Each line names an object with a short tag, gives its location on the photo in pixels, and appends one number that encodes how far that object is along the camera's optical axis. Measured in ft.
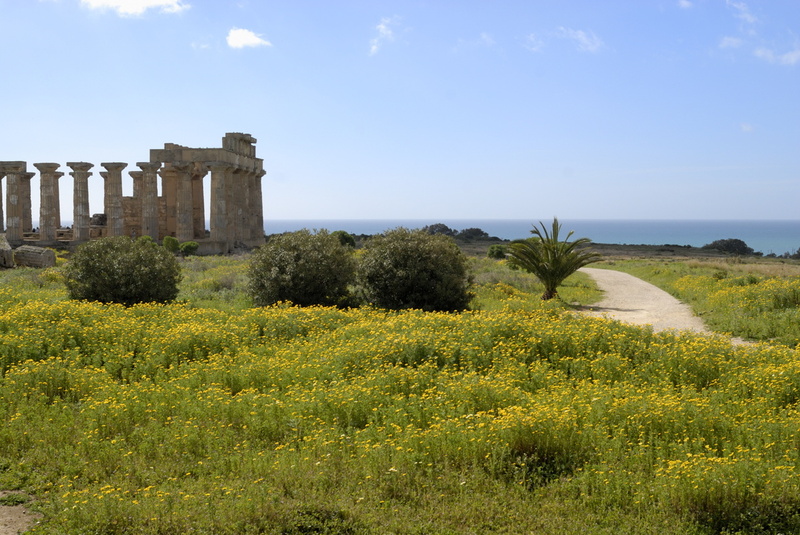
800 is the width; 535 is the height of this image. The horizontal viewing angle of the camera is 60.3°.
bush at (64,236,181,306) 64.95
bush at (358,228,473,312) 65.21
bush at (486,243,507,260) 155.63
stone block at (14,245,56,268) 99.35
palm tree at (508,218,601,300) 81.30
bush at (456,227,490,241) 302.68
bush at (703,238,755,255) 272.92
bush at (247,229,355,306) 67.36
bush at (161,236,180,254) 126.82
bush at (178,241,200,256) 129.50
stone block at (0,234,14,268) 96.43
